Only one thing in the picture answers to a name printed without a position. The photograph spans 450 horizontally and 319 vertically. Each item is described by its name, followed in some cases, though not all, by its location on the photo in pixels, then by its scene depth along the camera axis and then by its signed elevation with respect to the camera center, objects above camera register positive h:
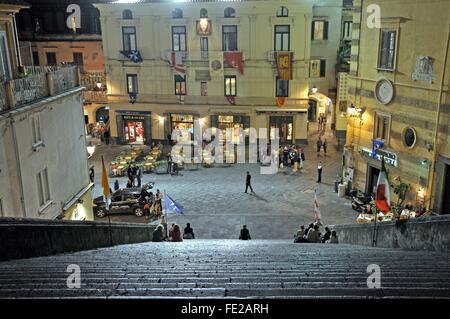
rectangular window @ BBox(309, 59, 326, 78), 42.47 -2.54
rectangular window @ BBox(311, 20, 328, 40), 41.81 +0.94
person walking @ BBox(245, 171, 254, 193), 28.84 -8.88
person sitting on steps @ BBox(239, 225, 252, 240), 19.97 -8.24
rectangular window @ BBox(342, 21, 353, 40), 42.17 +0.74
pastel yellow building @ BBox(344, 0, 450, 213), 21.53 -3.03
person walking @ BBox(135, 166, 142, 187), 30.67 -8.80
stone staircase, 4.77 -3.42
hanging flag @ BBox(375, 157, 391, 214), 14.27 -4.65
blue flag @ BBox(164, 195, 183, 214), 21.06 -7.36
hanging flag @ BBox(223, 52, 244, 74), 38.78 -1.47
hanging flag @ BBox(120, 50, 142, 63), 40.41 -1.08
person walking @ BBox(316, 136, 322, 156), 38.61 -8.68
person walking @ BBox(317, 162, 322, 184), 31.13 -9.00
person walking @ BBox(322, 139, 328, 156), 38.10 -8.64
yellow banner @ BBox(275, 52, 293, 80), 38.03 -1.80
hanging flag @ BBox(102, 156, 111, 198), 16.13 -4.98
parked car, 26.28 -9.14
